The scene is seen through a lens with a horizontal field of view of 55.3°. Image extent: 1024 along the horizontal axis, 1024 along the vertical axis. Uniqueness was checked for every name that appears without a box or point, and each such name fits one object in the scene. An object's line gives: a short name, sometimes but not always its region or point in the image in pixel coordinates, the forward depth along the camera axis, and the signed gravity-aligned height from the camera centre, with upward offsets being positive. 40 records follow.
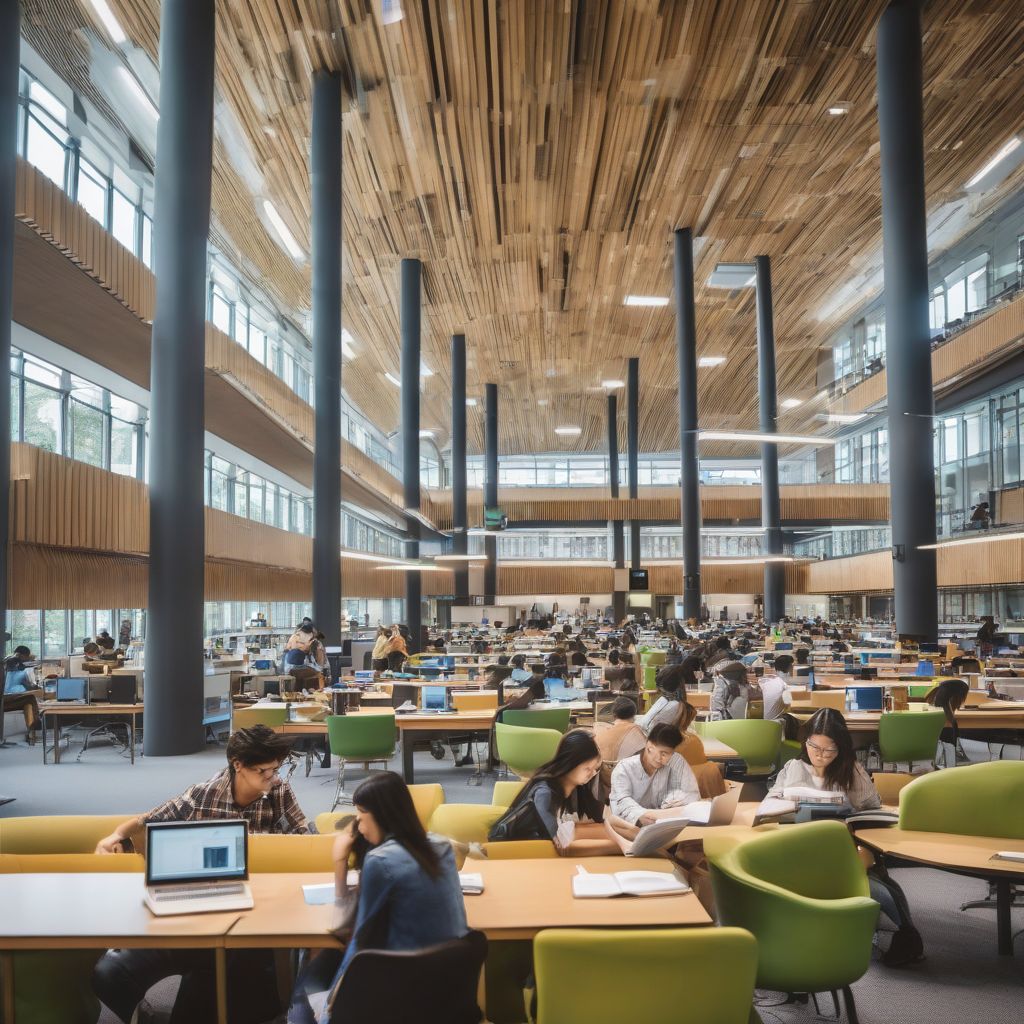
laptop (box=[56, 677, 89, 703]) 10.59 -1.19
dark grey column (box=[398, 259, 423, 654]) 21.12 +4.41
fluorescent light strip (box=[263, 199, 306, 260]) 17.98 +6.68
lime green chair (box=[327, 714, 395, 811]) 8.24 -1.32
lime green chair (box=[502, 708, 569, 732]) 8.25 -1.18
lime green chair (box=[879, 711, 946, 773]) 7.72 -1.24
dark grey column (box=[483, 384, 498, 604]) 31.48 +3.60
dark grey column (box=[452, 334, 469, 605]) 26.47 +3.68
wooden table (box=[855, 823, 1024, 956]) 3.82 -1.15
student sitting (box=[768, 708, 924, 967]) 4.82 -0.95
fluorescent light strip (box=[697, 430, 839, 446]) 12.86 +1.91
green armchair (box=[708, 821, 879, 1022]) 3.32 -1.20
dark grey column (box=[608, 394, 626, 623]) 35.75 +1.93
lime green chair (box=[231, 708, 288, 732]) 8.78 -1.23
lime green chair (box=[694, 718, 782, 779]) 7.59 -1.24
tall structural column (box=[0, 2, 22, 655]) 6.91 +2.59
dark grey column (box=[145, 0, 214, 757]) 10.03 +1.96
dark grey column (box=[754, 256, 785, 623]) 22.41 +4.11
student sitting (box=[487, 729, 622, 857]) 4.05 -0.91
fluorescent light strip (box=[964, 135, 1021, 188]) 17.25 +7.62
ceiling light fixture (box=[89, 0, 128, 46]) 11.91 +7.01
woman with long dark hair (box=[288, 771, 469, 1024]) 2.69 -0.88
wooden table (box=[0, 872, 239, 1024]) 2.83 -1.04
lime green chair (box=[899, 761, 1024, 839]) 4.68 -1.09
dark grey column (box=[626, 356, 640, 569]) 30.59 +4.87
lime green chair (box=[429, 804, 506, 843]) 4.26 -1.06
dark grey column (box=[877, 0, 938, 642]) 12.94 +3.60
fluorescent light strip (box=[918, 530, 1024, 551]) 11.88 +0.47
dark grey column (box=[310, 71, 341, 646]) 15.52 +2.67
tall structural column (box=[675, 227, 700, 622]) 20.73 +3.71
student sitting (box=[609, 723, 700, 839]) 4.93 -1.03
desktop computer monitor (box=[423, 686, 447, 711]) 9.23 -1.12
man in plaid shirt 3.33 -1.28
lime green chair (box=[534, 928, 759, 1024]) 2.40 -0.98
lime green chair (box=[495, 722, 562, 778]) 7.21 -1.25
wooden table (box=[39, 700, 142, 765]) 10.32 -1.39
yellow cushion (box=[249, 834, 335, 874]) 3.69 -1.04
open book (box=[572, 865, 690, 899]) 3.25 -1.04
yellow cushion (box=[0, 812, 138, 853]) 3.87 -1.01
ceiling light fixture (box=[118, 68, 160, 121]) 13.73 +7.14
